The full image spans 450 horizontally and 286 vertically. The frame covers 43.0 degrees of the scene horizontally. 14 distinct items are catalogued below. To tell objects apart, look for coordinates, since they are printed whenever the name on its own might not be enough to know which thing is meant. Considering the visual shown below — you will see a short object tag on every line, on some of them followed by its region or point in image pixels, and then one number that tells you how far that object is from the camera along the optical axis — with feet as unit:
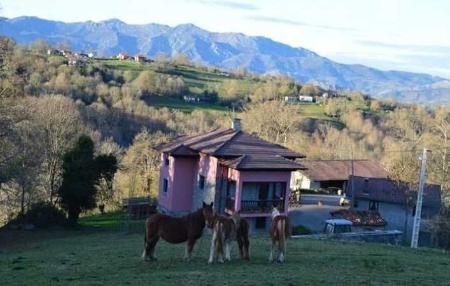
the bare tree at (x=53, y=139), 171.01
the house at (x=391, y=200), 198.59
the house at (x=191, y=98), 488.07
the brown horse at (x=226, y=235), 58.44
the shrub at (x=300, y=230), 145.59
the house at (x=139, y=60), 635.83
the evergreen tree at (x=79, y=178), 136.05
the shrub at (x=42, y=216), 131.85
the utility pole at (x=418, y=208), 127.34
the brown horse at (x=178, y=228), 60.18
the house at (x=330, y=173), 234.38
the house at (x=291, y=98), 516.73
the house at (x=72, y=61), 467.03
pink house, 141.18
